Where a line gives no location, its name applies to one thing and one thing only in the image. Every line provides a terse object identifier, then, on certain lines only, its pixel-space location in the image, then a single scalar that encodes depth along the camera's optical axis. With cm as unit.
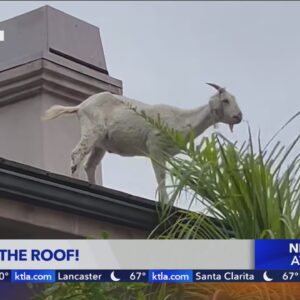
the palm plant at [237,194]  629
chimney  1028
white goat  832
